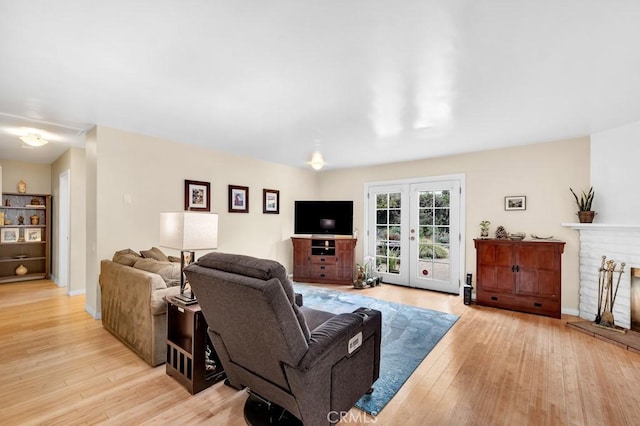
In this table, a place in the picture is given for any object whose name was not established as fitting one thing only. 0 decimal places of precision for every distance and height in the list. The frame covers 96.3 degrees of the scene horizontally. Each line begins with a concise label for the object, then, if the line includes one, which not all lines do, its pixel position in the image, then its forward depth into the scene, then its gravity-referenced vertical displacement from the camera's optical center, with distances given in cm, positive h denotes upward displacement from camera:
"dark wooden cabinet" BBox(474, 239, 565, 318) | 373 -86
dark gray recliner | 139 -70
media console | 562 -95
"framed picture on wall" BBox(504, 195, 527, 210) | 423 +15
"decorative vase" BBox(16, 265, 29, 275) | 553 -114
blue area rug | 216 -135
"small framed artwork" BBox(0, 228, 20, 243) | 545 -46
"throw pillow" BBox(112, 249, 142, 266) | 305 -51
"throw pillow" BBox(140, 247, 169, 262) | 342 -52
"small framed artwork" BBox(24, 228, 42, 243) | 570 -47
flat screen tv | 584 -11
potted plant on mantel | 359 +7
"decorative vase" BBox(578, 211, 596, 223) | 357 -4
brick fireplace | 326 -59
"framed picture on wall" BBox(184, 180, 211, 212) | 434 +25
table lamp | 221 -17
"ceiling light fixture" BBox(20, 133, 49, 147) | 361 +91
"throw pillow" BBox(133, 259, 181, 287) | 262 -55
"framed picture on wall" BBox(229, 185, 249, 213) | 495 +22
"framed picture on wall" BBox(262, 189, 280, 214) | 552 +21
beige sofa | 245 -84
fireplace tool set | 331 -96
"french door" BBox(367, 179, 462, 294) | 493 -38
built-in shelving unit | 553 -49
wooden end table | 207 -106
